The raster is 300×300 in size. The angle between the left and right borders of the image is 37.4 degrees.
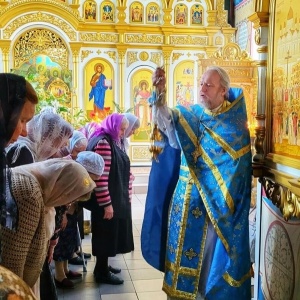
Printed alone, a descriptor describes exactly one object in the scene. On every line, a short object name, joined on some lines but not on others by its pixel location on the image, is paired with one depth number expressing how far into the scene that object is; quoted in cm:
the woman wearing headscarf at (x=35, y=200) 143
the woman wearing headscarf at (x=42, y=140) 237
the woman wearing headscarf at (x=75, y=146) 354
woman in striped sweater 344
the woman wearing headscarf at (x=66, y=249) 353
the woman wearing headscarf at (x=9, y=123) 140
